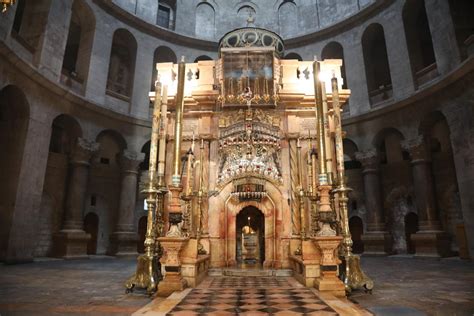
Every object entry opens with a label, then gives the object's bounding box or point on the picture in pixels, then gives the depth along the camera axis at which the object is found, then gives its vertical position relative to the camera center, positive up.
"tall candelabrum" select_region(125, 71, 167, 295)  6.74 +0.10
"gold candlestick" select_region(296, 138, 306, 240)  9.94 +1.28
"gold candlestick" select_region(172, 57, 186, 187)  6.84 +2.41
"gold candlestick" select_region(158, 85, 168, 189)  7.48 +2.20
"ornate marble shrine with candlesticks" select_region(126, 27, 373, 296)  10.77 +2.97
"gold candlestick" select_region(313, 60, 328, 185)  7.12 +2.52
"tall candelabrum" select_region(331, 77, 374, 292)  6.81 -0.45
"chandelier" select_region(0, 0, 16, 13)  5.22 +3.70
